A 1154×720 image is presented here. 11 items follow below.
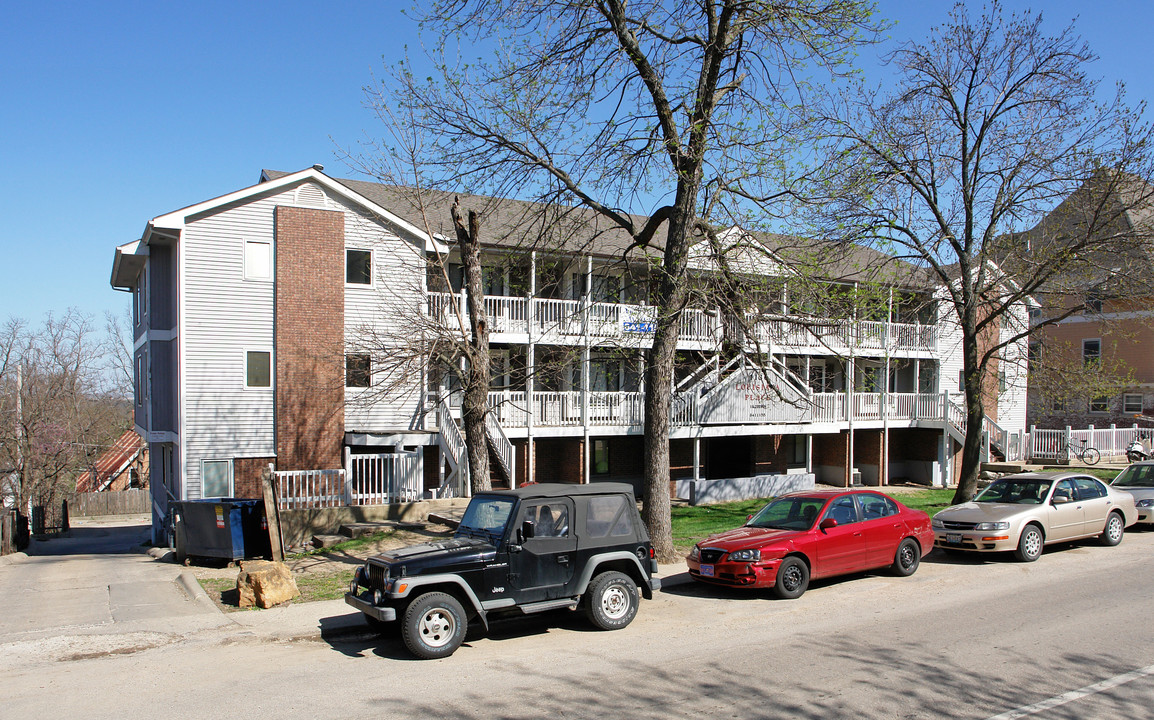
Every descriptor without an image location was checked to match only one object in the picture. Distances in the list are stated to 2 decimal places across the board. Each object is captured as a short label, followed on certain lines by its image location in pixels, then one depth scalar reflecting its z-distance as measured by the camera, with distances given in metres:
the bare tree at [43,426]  36.88
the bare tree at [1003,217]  18.03
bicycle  31.03
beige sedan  13.24
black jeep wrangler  8.13
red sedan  10.71
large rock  10.65
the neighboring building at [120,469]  49.69
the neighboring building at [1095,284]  18.27
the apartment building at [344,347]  19.09
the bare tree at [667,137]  13.06
